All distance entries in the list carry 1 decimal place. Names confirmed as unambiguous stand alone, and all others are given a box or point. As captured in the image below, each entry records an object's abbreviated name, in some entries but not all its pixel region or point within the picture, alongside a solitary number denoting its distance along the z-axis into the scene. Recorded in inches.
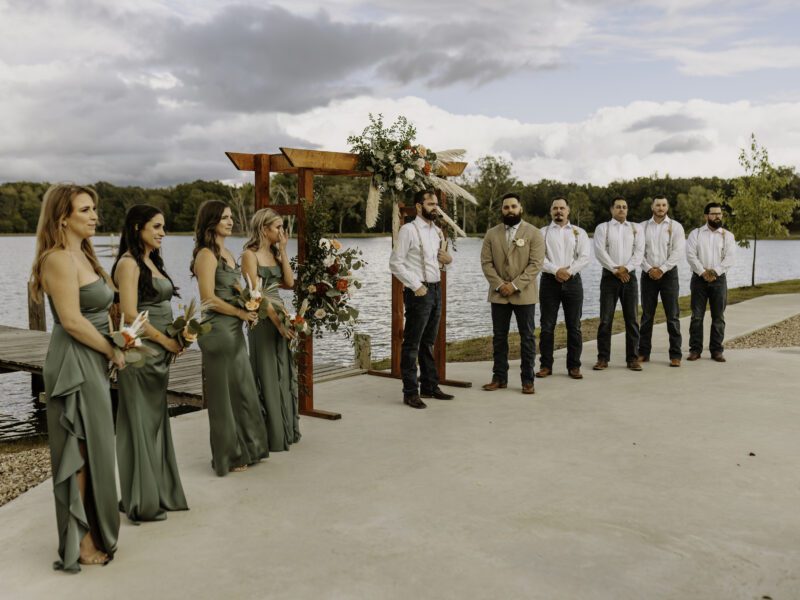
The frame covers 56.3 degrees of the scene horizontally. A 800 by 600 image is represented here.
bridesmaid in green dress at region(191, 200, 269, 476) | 208.7
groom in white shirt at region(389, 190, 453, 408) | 297.7
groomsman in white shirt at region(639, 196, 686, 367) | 380.2
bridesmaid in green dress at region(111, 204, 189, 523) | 175.3
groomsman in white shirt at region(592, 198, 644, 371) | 373.4
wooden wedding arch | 269.3
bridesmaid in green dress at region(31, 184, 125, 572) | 144.7
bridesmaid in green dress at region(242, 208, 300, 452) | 233.1
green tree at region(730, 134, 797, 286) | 997.2
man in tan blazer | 323.3
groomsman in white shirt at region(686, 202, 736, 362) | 391.9
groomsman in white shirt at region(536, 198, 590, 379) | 350.9
